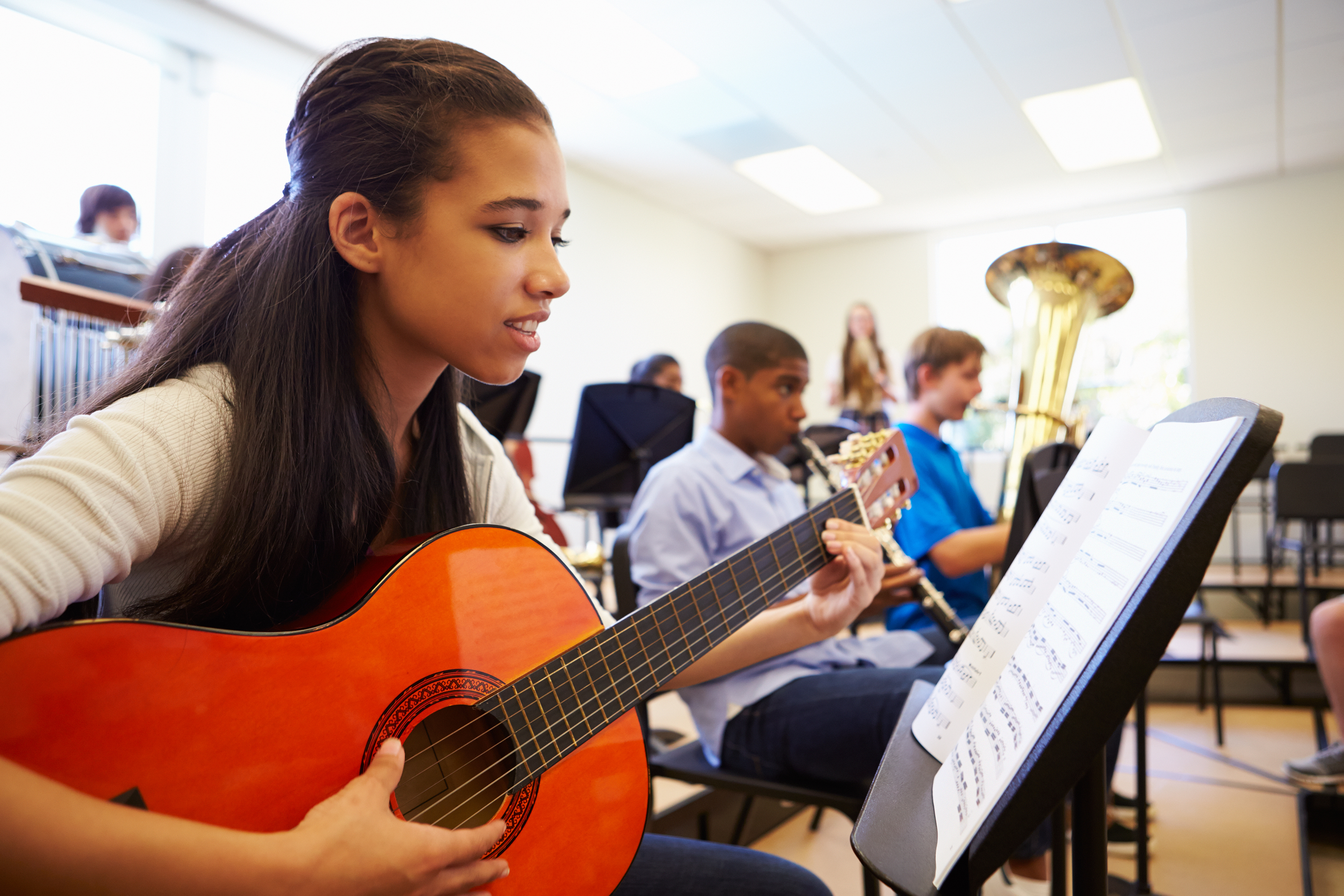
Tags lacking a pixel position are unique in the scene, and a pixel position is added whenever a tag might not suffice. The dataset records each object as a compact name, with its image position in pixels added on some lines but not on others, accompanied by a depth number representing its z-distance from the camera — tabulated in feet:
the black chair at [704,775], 4.63
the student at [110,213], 10.19
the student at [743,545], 4.80
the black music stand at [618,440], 11.30
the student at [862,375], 18.72
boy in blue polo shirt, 7.02
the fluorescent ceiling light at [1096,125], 18.01
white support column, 14.51
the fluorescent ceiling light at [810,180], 21.88
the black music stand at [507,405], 9.29
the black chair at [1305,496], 12.74
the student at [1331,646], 7.16
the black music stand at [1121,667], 1.62
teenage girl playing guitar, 2.10
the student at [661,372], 14.32
